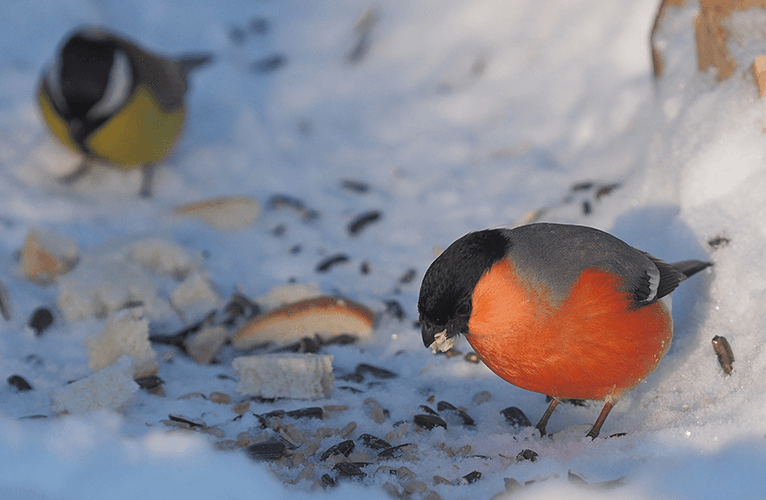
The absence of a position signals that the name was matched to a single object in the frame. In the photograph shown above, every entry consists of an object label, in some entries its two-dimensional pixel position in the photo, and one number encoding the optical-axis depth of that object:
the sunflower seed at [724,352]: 4.02
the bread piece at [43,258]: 5.86
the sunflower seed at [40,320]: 5.29
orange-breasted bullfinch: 3.76
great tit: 6.77
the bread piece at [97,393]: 4.16
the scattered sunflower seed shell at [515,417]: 4.43
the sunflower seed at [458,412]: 4.41
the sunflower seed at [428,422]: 4.32
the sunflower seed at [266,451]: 3.83
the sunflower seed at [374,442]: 4.06
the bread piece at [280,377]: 4.57
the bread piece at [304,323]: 5.29
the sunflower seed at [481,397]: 4.66
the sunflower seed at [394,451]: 3.97
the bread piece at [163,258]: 6.15
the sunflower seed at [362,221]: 7.10
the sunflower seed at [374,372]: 4.99
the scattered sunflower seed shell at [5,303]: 5.34
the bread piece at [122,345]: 4.71
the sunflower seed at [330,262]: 6.49
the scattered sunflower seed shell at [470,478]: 3.59
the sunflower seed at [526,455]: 3.82
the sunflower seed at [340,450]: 3.94
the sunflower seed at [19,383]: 4.54
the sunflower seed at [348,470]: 3.67
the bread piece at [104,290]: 5.48
